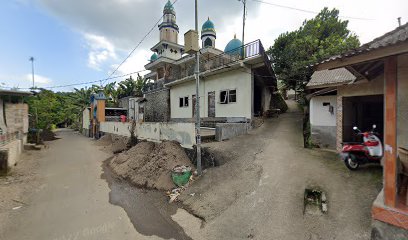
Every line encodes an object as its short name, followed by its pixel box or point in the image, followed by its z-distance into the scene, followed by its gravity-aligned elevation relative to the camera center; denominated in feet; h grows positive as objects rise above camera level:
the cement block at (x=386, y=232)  10.49 -6.65
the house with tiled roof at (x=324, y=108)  28.45 +1.51
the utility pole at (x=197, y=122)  25.36 -0.60
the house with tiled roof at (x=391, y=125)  10.50 -0.49
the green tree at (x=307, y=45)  47.93 +20.13
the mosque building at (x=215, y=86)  40.75 +9.10
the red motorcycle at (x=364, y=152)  19.30 -3.59
